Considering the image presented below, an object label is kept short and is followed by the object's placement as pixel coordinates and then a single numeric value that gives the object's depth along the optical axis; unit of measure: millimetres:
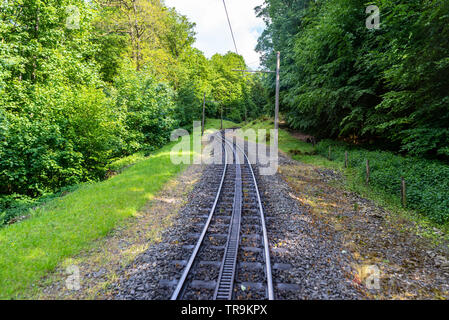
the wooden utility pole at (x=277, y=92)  15920
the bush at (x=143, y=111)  19484
